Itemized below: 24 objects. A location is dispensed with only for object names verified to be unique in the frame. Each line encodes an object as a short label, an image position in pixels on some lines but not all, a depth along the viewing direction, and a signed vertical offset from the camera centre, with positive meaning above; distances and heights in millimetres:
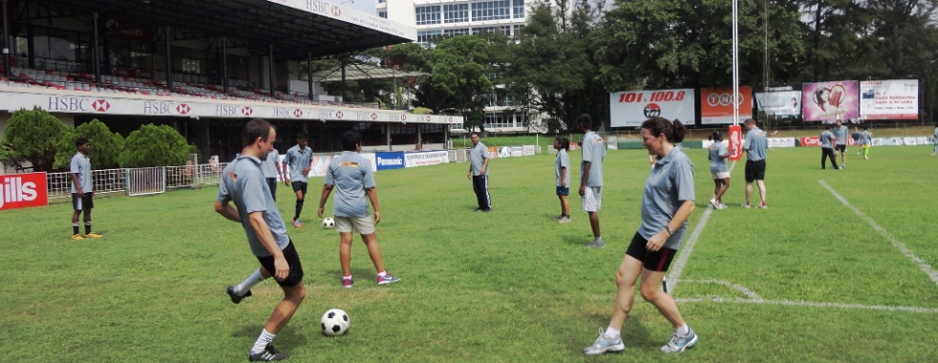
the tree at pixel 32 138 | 20688 +741
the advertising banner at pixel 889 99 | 51969 +3289
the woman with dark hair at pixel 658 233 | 4410 -617
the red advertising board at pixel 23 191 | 17047 -793
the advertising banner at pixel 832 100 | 52656 +3408
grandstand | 30203 +5980
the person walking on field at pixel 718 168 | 12492 -456
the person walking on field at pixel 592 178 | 8789 -412
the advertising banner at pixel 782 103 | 53688 +3324
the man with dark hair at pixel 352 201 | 6820 -503
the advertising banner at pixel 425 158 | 37375 -402
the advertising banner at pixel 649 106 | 58594 +3707
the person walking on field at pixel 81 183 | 10719 -382
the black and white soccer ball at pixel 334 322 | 5176 -1353
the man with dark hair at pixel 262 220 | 4297 -444
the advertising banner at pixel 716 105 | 58250 +3524
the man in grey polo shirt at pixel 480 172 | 13336 -446
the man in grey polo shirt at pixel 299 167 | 11867 -226
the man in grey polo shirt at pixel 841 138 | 22375 +121
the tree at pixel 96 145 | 20891 +475
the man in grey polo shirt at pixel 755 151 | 12242 -140
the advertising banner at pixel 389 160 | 34812 -438
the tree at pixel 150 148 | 21891 +347
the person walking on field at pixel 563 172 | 10609 -392
